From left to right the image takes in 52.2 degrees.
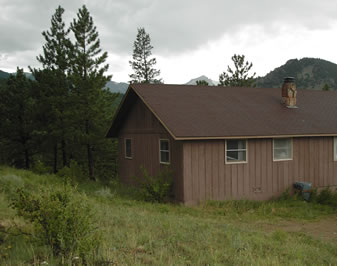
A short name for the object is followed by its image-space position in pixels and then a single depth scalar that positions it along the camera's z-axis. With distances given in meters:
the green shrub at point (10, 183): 11.08
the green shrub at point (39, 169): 21.66
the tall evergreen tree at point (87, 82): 23.84
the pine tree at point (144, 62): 42.94
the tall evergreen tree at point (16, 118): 27.28
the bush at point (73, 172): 19.87
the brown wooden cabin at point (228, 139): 13.55
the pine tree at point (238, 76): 38.75
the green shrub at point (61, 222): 4.95
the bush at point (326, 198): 14.26
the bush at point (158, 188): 13.67
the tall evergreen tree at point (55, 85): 24.70
